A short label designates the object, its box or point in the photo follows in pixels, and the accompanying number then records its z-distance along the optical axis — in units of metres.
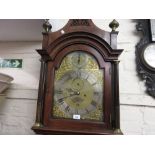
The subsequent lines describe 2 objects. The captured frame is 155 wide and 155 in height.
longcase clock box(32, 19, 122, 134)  0.79
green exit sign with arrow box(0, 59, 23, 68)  1.19
